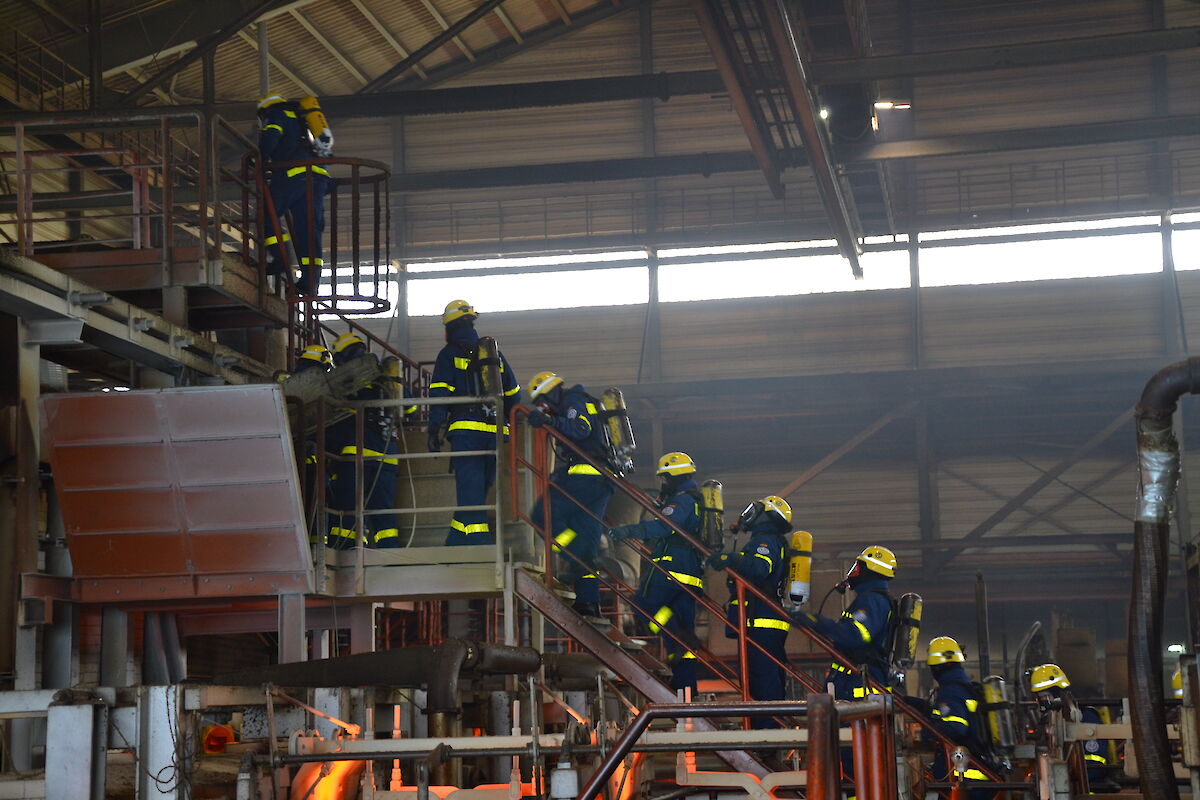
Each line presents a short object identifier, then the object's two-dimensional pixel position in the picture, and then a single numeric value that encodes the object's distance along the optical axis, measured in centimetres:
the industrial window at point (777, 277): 2430
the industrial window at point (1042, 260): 2359
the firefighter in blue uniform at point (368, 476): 1187
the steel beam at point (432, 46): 2220
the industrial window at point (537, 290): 2492
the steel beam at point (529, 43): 2484
